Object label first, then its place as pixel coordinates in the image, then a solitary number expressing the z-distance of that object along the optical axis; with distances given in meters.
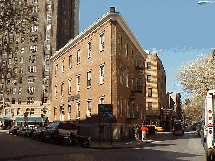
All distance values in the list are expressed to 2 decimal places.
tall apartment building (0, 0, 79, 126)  72.25
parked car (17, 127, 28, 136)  38.88
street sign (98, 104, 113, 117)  24.34
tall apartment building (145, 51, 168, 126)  68.18
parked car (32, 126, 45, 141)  28.03
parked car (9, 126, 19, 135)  43.66
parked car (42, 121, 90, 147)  23.11
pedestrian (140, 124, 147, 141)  30.07
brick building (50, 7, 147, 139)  31.88
